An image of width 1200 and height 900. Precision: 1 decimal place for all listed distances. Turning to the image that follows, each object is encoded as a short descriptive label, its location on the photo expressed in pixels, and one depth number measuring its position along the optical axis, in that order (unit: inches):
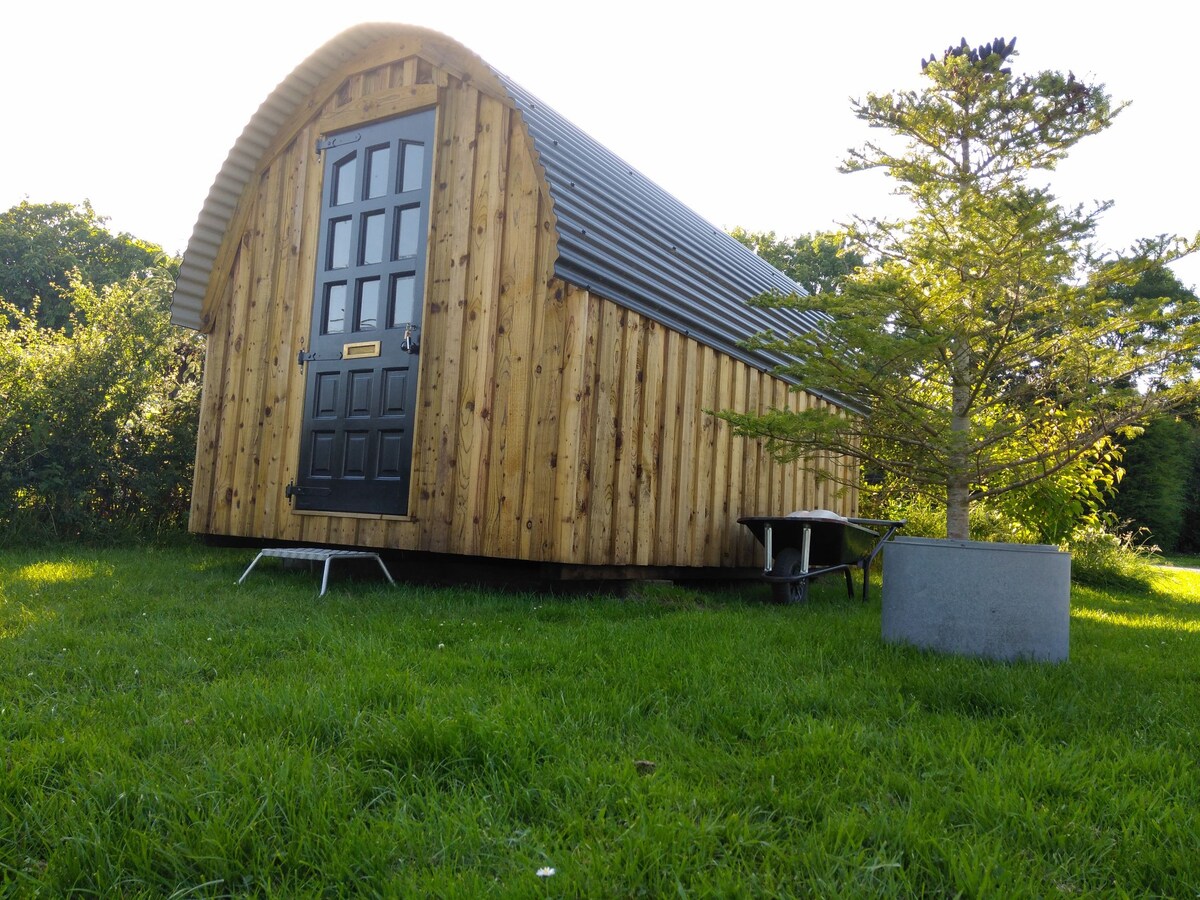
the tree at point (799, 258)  1139.6
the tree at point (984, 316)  171.9
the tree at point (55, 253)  1077.1
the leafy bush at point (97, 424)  351.6
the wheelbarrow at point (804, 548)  258.5
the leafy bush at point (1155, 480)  829.2
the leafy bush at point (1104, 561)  395.9
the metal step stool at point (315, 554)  230.4
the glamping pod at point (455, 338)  233.5
